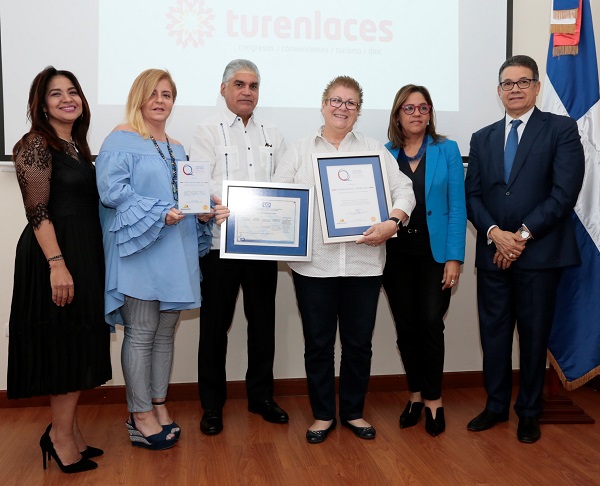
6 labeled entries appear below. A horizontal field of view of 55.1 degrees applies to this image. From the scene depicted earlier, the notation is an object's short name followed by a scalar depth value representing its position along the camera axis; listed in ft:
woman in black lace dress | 7.52
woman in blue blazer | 9.28
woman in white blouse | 8.64
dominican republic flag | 10.03
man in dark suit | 8.98
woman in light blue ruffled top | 7.95
